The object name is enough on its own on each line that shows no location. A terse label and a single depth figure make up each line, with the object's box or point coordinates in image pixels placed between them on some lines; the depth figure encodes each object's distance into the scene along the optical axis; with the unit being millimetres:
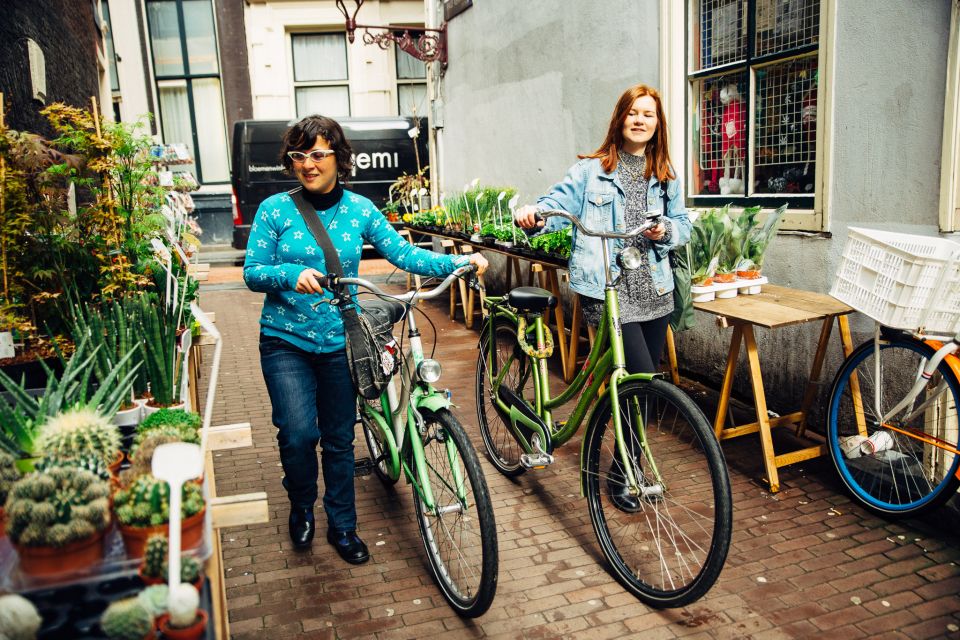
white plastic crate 3230
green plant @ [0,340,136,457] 2014
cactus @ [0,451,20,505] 1808
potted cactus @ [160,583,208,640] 1550
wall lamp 10992
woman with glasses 3166
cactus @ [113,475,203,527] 1708
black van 13484
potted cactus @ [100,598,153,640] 1482
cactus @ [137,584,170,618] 1545
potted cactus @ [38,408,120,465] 1865
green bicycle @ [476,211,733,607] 2836
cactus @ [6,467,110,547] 1612
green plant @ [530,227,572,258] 5922
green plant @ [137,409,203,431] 2176
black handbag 3195
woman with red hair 3623
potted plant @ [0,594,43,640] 1440
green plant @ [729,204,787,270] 4418
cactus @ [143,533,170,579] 1635
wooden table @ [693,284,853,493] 3994
